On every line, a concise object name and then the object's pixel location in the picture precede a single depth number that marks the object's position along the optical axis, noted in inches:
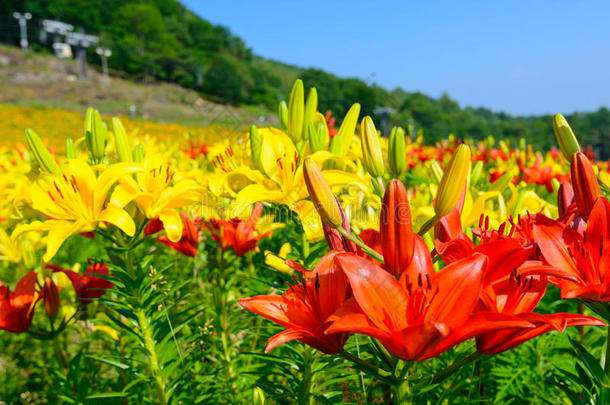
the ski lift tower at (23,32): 1572.3
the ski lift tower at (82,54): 1219.1
